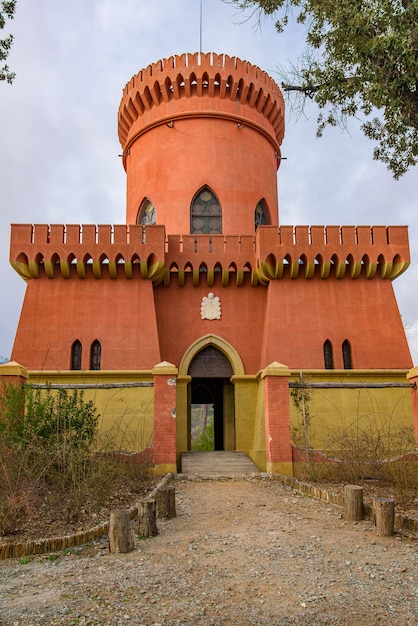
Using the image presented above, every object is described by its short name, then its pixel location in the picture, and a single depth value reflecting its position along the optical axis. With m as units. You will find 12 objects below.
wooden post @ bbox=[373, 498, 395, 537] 6.42
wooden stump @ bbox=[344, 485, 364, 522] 7.16
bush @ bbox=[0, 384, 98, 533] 6.78
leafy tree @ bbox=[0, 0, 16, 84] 7.24
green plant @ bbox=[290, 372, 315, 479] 12.35
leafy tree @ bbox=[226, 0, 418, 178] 6.73
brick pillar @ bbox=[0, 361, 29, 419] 11.55
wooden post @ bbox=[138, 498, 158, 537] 6.59
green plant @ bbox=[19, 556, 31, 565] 5.66
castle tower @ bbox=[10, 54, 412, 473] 14.62
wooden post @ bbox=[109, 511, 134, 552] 5.88
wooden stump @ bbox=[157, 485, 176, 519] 7.67
